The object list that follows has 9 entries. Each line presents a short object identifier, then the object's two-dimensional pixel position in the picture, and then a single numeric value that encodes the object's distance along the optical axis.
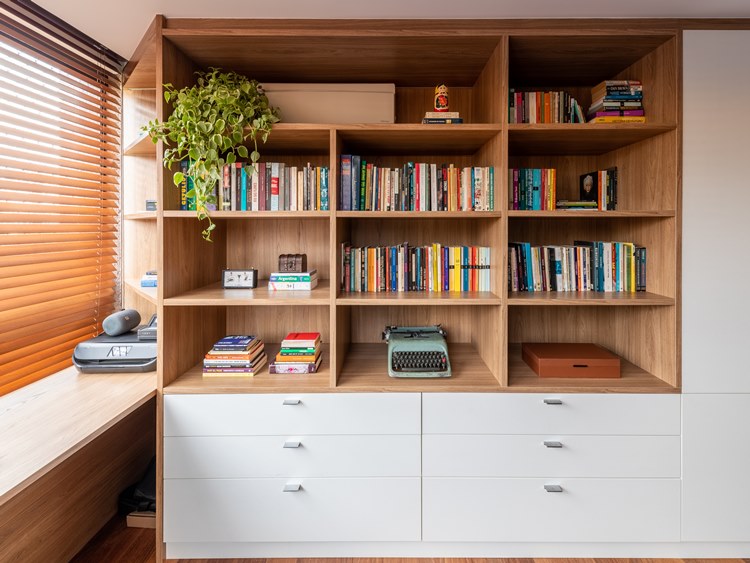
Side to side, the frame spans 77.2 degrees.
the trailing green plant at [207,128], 1.83
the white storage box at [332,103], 2.10
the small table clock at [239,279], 2.16
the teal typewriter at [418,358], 1.99
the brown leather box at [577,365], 2.00
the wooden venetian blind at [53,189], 1.87
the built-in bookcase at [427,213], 1.90
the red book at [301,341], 2.09
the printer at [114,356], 2.11
